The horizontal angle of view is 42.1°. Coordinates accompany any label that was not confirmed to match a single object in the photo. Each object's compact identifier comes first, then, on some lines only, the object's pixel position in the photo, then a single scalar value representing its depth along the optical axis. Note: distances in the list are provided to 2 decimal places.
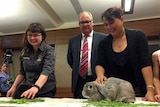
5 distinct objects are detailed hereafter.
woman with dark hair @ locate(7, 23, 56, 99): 1.38
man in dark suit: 1.63
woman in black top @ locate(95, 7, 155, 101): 1.23
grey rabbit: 0.97
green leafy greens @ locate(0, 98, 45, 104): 0.96
